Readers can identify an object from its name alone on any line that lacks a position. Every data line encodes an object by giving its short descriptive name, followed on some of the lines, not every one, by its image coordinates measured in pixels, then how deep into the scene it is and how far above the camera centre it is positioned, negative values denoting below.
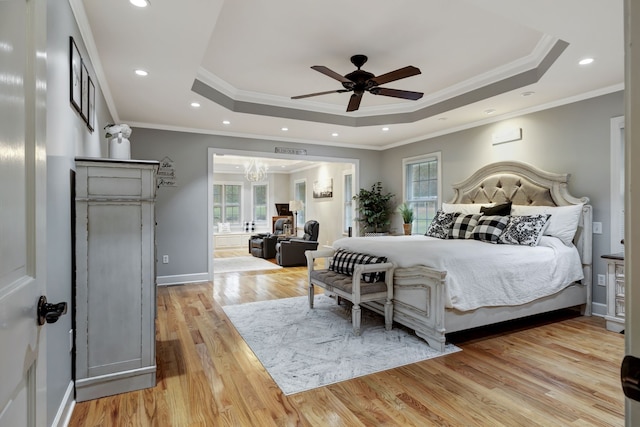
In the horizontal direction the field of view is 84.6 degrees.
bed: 2.85 -0.53
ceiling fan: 3.06 +1.20
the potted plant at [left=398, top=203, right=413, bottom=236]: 6.09 -0.15
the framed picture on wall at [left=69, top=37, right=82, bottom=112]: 2.13 +0.86
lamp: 9.50 +0.12
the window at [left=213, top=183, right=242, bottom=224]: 10.81 +0.25
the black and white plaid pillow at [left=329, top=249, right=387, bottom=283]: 3.29 -0.52
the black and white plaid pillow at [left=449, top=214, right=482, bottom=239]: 4.14 -0.19
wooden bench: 3.09 -0.72
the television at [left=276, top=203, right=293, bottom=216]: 10.80 +0.04
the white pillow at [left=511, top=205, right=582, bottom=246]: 3.70 -0.13
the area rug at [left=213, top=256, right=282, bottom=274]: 6.63 -1.10
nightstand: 3.23 -0.78
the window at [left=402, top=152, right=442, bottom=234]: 5.91 +0.41
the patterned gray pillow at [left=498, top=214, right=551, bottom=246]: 3.57 -0.21
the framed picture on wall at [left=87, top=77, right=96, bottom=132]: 2.78 +0.89
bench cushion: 3.16 -0.69
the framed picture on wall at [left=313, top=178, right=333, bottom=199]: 8.91 +0.57
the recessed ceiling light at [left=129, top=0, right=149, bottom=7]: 2.18 +1.30
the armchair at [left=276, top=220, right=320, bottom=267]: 6.83 -0.73
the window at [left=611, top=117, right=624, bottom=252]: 3.58 +0.29
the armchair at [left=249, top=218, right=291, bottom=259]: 7.84 -0.73
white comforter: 2.89 -0.50
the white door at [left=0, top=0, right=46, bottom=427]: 0.70 +0.00
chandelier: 8.67 +1.02
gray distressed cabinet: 2.10 -0.41
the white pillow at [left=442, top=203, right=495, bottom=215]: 4.64 +0.04
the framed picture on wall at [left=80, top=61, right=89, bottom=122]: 2.46 +0.85
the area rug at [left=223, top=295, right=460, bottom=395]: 2.46 -1.12
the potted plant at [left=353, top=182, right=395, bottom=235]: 6.70 +0.02
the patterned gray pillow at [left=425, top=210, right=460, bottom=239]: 4.46 -0.19
